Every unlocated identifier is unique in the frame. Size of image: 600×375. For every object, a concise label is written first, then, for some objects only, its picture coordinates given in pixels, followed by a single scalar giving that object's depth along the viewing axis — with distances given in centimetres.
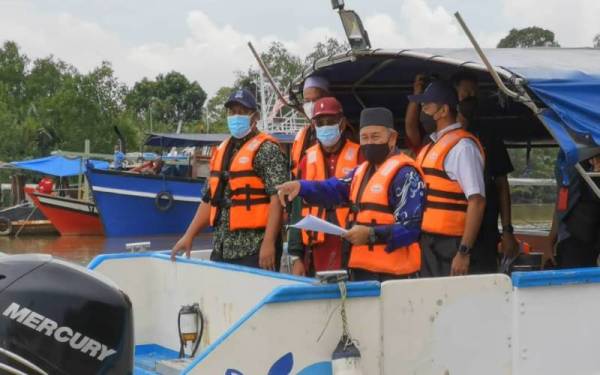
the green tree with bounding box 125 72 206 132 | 5900
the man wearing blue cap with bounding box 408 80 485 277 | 414
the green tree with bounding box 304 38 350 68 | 4880
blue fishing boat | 2127
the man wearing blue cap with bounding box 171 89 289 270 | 472
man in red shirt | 452
